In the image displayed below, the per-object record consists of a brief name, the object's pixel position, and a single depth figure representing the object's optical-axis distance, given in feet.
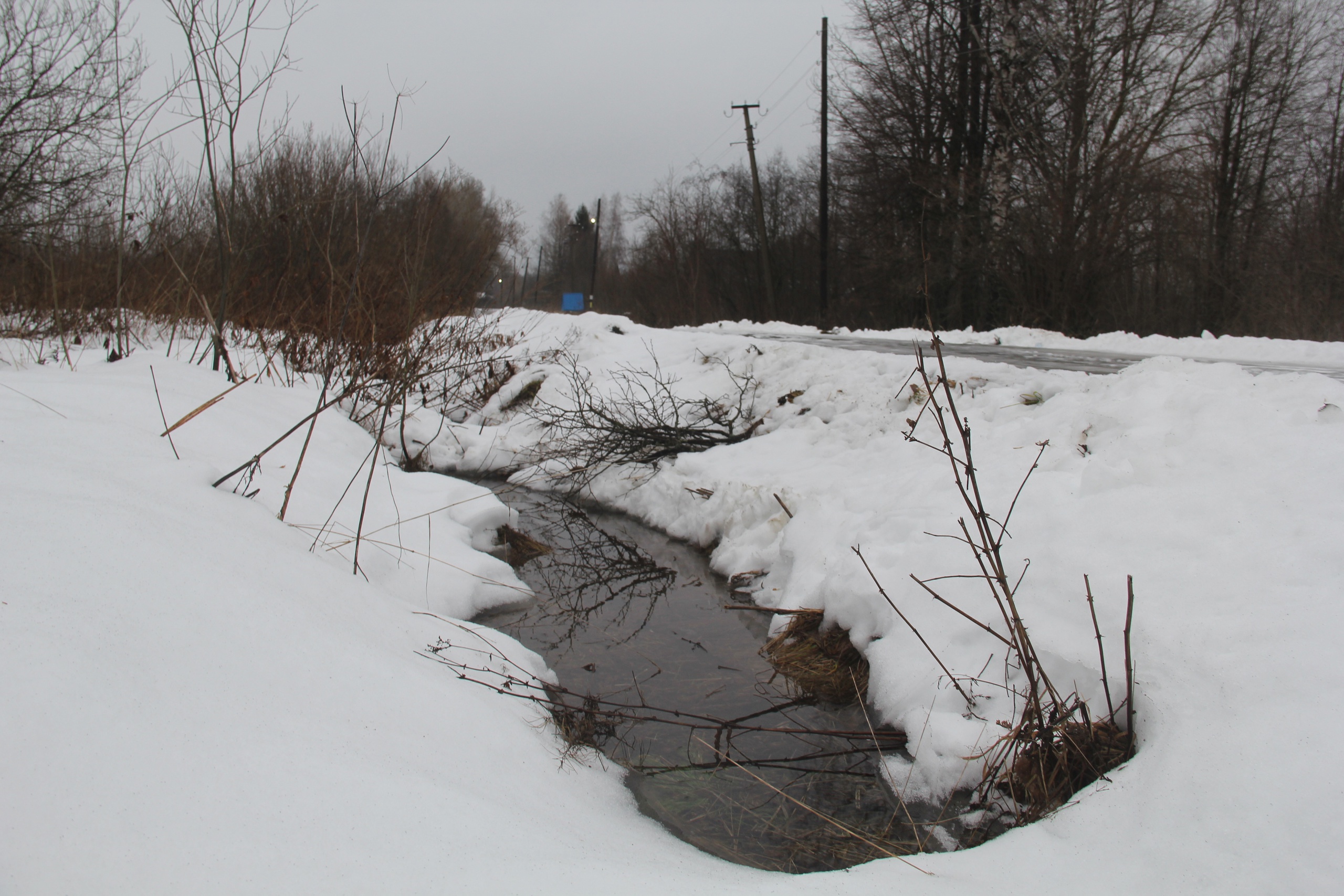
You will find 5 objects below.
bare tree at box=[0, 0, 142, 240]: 32.12
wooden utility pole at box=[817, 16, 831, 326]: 66.33
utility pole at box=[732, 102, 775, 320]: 77.10
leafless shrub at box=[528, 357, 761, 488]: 23.58
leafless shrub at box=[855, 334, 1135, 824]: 7.29
